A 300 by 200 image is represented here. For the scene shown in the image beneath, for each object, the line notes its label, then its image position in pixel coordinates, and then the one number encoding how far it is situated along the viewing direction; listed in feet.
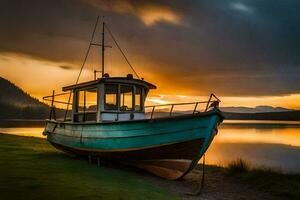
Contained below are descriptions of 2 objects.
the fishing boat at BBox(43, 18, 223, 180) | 40.27
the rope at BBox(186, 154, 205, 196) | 35.30
